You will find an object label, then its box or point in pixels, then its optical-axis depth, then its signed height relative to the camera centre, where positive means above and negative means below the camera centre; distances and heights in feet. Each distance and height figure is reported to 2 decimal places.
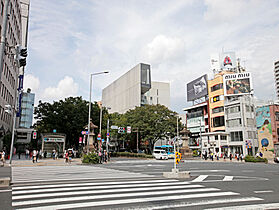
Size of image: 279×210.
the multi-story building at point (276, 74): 465.06 +134.08
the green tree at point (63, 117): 154.10 +15.31
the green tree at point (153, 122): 173.06 +13.84
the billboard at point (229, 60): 229.66 +79.67
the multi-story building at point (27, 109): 358.43 +48.31
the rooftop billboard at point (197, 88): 235.81 +55.24
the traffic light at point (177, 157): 42.42 -3.03
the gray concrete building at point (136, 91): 271.49 +63.95
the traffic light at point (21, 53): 35.63 +13.26
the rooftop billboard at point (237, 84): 200.23 +49.52
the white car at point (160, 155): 146.10 -9.18
